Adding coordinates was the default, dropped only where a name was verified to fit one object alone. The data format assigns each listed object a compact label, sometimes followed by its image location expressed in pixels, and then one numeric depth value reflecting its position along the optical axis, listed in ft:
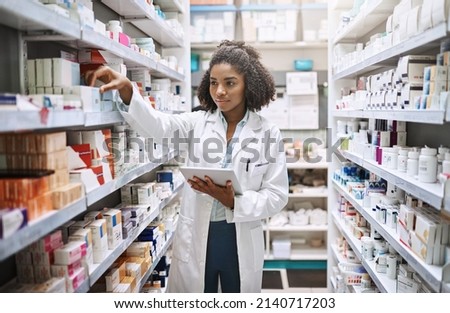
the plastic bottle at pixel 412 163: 6.04
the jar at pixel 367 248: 8.26
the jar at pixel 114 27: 6.14
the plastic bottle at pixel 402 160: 6.44
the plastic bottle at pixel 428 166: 5.44
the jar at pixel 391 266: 7.30
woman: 6.69
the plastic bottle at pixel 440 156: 5.36
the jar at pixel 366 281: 9.06
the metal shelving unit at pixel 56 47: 3.45
